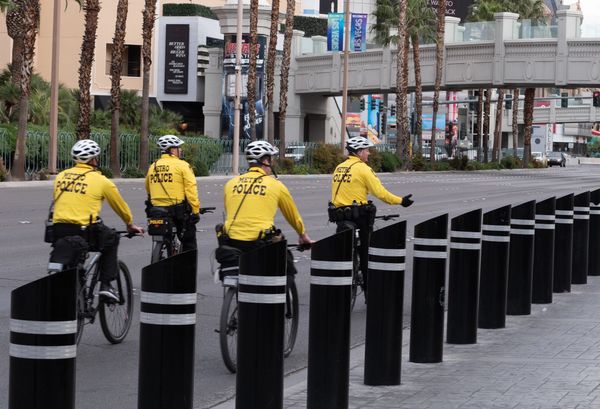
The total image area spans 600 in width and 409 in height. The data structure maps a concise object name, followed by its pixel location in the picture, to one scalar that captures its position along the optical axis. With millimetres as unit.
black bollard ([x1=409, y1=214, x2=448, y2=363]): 9344
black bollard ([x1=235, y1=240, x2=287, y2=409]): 6555
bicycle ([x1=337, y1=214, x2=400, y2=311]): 12570
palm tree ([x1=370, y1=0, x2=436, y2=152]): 71400
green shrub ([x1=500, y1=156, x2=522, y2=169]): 89562
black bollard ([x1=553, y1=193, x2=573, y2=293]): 14266
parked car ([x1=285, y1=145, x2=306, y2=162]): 60881
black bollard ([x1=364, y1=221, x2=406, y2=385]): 8492
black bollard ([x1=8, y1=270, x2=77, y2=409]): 4648
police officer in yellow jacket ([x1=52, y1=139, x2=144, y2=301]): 9828
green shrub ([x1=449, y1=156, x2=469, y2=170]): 77812
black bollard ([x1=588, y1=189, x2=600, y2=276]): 16766
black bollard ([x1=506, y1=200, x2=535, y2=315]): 12148
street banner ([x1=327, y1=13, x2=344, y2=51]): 76125
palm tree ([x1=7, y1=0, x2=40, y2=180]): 38344
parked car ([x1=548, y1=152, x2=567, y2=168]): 113812
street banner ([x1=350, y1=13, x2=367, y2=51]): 76438
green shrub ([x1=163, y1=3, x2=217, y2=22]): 82188
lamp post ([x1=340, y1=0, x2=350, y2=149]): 62094
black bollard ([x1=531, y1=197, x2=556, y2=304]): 13211
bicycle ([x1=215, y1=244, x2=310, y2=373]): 8922
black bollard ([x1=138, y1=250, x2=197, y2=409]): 5605
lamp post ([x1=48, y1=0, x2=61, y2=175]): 39719
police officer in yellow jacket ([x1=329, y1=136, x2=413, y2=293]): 12648
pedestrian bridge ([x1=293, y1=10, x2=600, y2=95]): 63062
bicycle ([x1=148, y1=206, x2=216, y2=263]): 12664
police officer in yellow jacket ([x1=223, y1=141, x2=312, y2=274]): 9555
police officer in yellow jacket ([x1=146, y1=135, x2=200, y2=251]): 12906
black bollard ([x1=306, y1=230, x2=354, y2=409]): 7480
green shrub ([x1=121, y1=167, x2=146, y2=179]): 44844
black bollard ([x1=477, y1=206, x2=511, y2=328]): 11109
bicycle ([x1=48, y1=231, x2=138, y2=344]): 9578
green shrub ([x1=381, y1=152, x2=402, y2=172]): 65812
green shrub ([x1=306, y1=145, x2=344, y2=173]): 60094
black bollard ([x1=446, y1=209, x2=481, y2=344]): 10258
